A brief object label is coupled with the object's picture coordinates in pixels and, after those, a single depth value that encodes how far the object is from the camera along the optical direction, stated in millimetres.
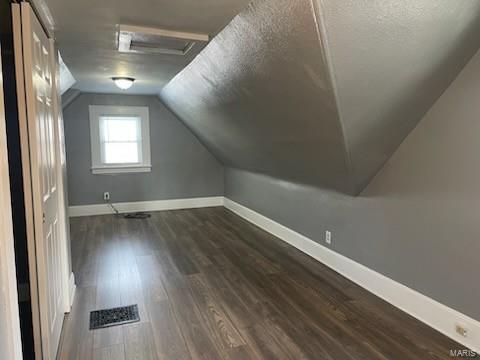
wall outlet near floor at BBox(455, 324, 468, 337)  2102
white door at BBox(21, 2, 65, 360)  1678
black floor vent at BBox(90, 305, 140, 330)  2446
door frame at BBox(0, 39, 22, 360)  1039
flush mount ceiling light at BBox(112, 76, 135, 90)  4148
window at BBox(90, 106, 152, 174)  5629
